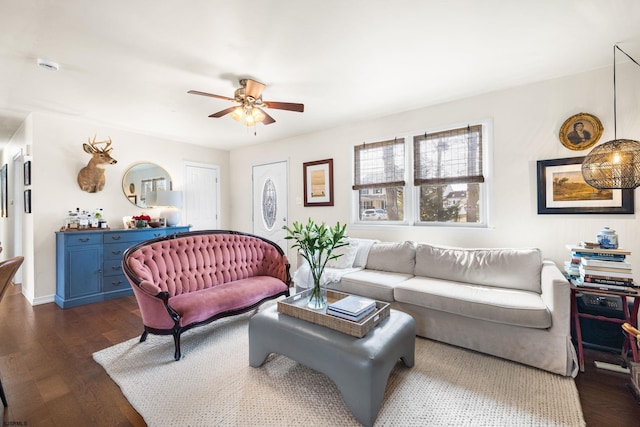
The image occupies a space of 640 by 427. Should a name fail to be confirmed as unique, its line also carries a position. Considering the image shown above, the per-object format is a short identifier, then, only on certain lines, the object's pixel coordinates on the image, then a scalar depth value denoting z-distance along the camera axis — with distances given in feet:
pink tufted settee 7.84
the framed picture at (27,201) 12.66
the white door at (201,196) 17.66
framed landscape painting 8.48
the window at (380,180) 12.80
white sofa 6.93
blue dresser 12.01
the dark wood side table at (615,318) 6.94
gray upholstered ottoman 5.41
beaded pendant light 7.09
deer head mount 13.20
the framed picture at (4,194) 17.49
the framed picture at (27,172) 12.60
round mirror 15.12
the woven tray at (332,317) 6.09
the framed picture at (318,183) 14.80
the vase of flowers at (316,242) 7.35
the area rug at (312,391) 5.56
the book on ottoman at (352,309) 6.29
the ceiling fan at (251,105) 9.04
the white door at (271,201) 16.97
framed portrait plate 8.77
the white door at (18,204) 14.29
